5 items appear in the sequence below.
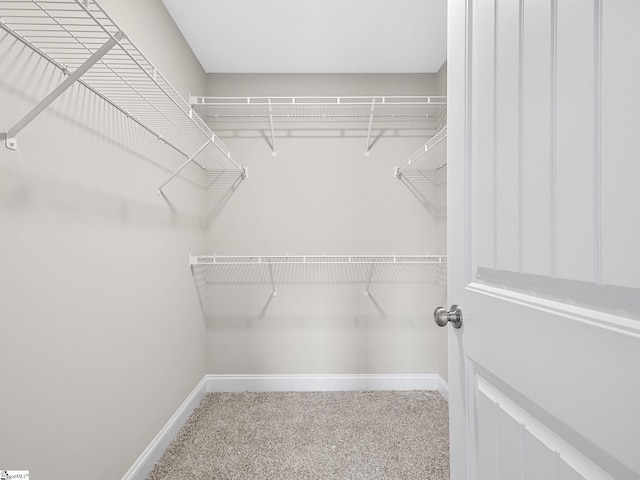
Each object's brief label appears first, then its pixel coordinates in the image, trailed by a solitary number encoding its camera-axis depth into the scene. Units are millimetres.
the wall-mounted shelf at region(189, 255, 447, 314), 2496
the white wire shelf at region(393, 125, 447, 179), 2215
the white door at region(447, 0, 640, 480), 419
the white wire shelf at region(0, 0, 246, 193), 899
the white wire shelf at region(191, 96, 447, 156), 2461
